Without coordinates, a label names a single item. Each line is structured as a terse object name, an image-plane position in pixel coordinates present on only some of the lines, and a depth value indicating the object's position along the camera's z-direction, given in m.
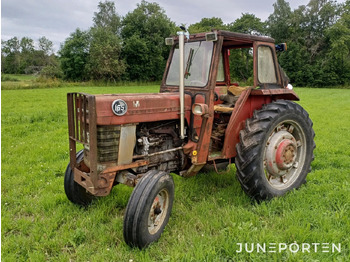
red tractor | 3.15
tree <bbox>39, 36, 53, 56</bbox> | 63.06
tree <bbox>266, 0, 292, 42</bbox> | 42.66
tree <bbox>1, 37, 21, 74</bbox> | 60.41
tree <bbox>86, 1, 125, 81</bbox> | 35.34
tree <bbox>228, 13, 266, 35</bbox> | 42.66
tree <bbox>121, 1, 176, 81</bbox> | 37.31
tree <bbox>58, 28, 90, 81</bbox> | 37.31
